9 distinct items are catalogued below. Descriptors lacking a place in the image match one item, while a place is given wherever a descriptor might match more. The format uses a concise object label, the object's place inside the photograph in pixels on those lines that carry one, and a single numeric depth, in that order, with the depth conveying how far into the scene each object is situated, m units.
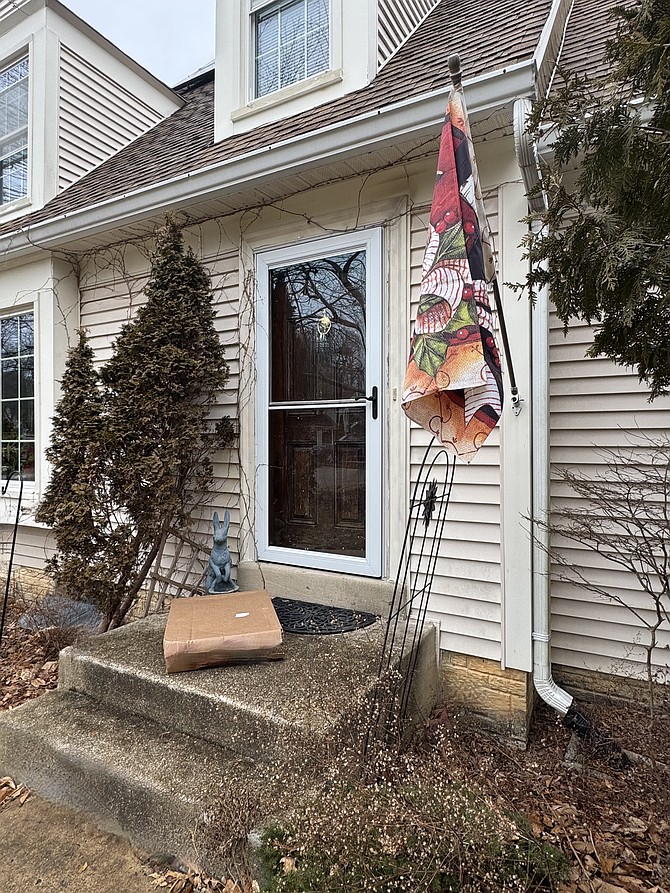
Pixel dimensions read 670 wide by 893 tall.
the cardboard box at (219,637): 2.30
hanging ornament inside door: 3.23
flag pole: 1.88
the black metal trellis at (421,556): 2.68
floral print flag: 1.74
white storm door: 3.05
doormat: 2.78
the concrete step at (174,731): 1.83
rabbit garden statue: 3.22
